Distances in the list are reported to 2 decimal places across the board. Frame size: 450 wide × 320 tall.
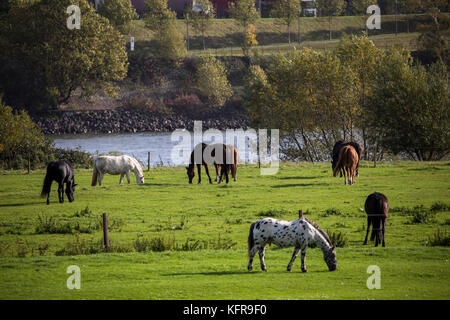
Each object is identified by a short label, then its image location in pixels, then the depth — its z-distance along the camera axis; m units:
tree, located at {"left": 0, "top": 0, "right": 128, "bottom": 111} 95.94
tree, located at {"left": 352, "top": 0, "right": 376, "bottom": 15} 115.51
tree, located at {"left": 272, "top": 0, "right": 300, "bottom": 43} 115.81
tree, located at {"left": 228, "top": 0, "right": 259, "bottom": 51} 116.50
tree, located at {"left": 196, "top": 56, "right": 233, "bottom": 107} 105.25
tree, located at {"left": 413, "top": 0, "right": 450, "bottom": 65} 102.00
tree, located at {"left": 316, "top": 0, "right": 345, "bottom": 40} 126.75
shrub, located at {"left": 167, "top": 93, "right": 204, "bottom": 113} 106.31
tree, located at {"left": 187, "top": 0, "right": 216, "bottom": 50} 117.94
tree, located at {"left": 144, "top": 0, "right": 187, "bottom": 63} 110.75
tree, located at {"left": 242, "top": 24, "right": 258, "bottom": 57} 113.44
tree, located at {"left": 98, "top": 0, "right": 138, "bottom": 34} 111.19
